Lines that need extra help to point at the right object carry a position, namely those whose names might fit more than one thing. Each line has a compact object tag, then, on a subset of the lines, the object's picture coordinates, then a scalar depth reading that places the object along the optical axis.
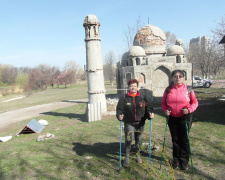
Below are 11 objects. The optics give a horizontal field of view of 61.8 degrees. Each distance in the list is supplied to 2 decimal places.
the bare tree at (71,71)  48.19
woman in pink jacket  3.84
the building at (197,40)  44.49
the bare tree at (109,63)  50.62
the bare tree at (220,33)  24.89
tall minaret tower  10.20
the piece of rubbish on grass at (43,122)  9.80
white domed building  14.81
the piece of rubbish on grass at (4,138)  7.51
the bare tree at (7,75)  57.06
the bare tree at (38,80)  40.67
